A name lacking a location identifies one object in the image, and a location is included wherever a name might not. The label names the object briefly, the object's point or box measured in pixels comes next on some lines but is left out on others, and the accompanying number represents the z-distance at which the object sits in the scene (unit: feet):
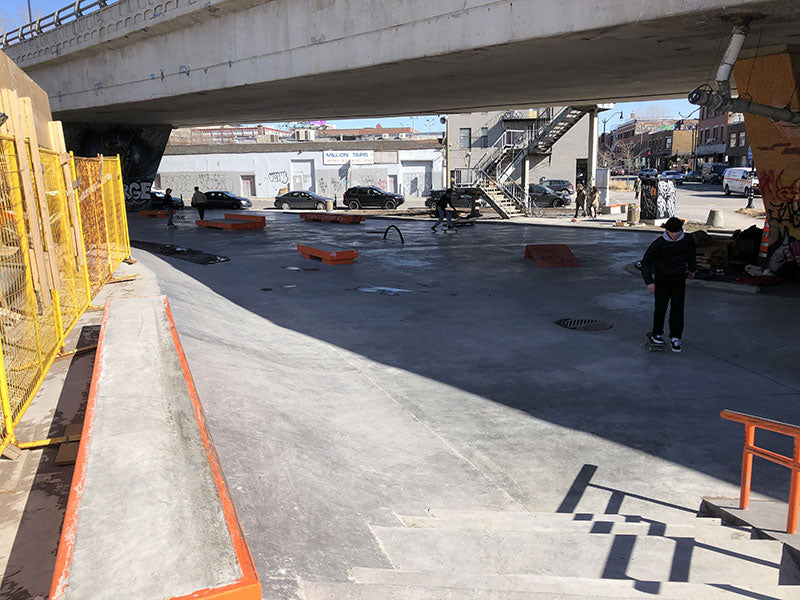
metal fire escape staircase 115.96
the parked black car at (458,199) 125.80
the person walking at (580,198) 110.32
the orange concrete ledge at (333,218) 102.63
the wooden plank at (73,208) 26.99
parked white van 154.27
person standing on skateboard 28.02
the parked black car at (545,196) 133.69
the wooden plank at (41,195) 21.91
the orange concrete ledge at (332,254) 55.36
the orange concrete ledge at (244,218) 95.01
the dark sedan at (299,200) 149.79
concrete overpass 36.83
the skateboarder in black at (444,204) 87.51
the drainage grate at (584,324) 33.60
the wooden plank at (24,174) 20.11
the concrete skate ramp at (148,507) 7.38
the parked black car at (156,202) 140.87
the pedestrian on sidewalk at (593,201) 107.65
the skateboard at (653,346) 28.84
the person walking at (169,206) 94.27
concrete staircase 9.68
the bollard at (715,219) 91.86
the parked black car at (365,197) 145.59
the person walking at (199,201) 100.77
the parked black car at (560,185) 156.04
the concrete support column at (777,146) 40.91
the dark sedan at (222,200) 142.10
